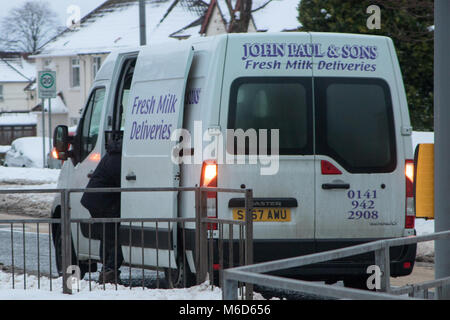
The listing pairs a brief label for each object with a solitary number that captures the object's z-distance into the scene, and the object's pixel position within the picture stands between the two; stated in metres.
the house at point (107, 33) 55.72
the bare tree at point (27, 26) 92.94
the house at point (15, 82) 93.81
